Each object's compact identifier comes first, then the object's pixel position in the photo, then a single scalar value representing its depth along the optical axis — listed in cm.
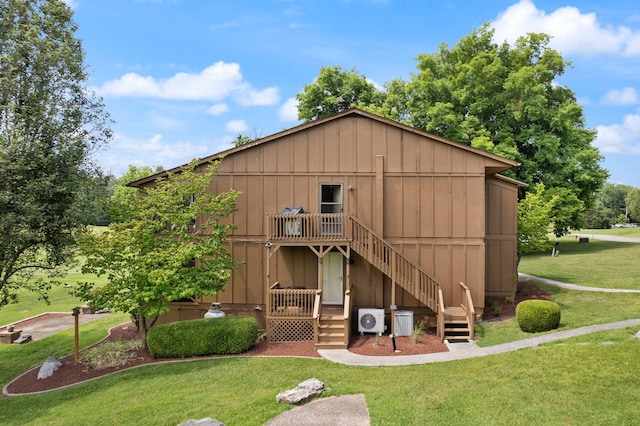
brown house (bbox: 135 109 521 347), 1576
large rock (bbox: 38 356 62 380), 1305
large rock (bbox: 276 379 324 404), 898
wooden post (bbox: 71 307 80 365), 1373
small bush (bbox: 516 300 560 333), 1318
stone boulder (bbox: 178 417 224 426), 774
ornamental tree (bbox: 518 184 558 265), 1947
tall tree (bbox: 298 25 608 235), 3089
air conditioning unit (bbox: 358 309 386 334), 1506
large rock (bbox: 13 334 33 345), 1817
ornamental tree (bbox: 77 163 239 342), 1301
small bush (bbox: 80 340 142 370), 1325
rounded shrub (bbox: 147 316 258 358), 1311
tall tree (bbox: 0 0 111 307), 1204
